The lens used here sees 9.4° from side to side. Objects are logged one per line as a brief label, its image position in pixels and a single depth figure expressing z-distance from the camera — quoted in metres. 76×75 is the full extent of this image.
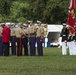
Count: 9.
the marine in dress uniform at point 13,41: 26.11
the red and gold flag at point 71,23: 26.64
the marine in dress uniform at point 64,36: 25.77
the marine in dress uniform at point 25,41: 25.29
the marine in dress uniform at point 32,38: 24.92
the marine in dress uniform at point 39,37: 24.85
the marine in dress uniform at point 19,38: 24.86
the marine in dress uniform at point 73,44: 26.01
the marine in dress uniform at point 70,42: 26.14
